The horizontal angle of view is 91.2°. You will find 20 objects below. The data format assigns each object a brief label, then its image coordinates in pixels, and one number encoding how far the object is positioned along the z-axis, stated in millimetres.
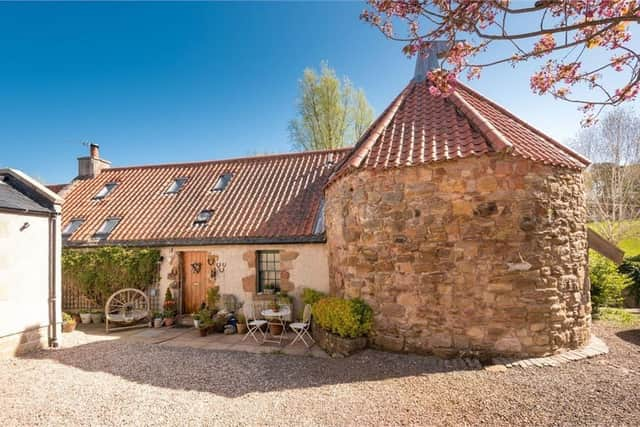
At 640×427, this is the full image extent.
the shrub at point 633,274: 11891
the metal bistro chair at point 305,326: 7524
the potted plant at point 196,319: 9356
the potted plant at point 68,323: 9031
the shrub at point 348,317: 6527
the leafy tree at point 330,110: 18562
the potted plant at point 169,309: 9969
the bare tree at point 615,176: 16375
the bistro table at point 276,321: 8008
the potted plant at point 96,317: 10461
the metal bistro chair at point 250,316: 8323
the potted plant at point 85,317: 10414
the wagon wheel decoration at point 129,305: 9938
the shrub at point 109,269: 10336
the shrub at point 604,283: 9219
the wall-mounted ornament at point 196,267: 10398
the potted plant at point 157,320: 9867
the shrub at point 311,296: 8664
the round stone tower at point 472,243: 5863
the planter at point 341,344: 6512
